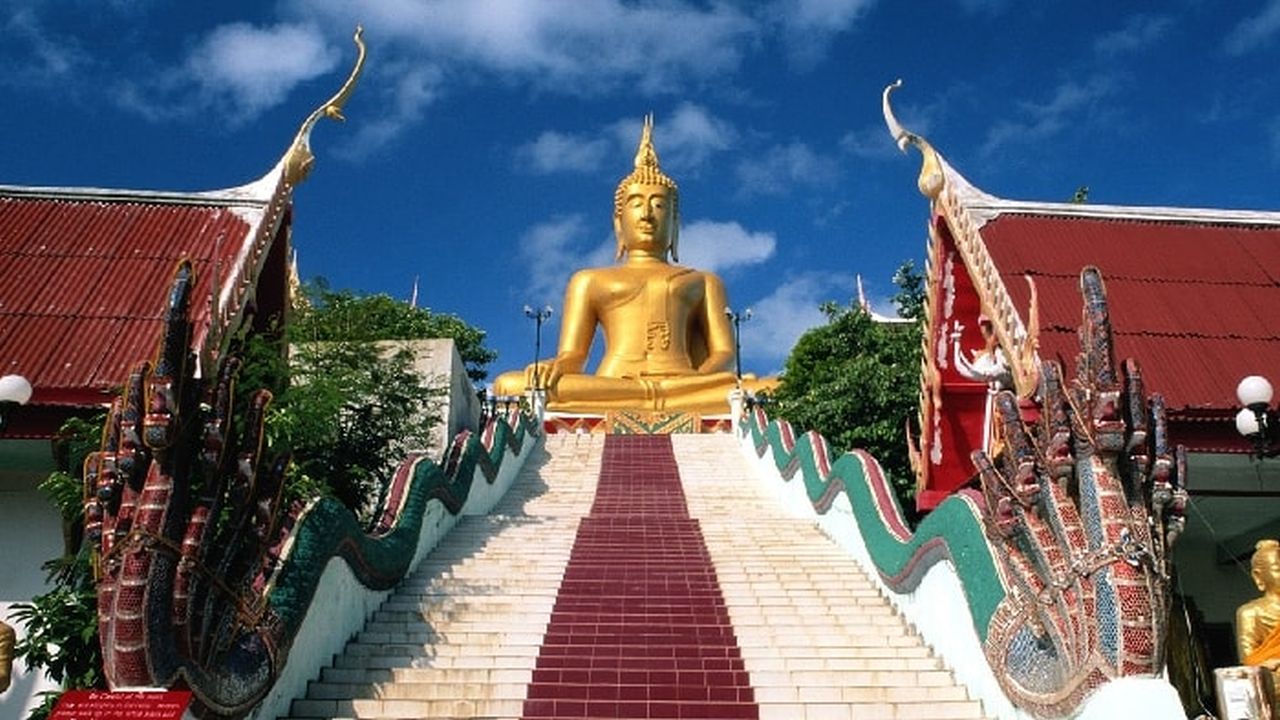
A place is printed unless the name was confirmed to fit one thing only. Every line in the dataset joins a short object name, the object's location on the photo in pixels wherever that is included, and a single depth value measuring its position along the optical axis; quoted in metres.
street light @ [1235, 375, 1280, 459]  7.77
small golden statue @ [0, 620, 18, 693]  5.95
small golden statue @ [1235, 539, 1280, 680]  6.46
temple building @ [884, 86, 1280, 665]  9.90
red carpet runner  6.50
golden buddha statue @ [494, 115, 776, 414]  22.36
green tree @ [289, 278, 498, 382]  13.27
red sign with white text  4.83
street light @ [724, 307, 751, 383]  24.59
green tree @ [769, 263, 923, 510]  15.52
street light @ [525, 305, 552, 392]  21.56
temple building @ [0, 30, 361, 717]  8.89
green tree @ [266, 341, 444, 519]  8.77
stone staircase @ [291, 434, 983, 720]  6.41
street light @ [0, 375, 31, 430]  7.53
